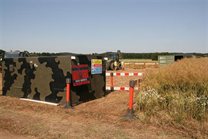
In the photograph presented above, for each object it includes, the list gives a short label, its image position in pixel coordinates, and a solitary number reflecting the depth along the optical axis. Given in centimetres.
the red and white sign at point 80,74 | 802
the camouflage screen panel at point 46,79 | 812
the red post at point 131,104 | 630
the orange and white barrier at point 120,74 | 987
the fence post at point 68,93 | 762
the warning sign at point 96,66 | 892
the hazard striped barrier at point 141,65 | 3152
